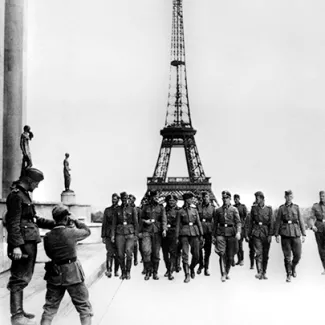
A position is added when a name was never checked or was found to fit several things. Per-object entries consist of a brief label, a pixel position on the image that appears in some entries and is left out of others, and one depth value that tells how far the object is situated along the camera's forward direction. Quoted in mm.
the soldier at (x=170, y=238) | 14125
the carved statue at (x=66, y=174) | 31609
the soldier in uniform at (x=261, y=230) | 13383
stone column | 21234
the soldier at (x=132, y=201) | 14206
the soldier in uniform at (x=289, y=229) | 13188
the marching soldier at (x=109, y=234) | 14383
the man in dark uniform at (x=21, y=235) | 7020
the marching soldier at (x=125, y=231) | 13508
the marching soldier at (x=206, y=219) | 15352
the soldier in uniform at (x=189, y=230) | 13367
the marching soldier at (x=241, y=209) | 17406
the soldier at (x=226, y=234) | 13242
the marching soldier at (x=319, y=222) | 14344
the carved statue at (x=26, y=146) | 17281
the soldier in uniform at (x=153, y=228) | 13672
